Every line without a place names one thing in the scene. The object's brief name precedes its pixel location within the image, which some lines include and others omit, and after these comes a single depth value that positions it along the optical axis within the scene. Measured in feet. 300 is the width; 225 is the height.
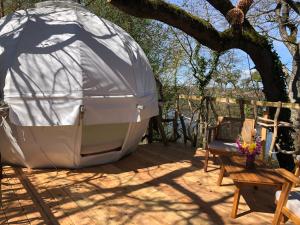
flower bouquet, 10.05
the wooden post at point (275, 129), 13.62
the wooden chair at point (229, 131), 13.92
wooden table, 9.08
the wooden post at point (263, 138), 13.95
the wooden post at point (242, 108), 15.43
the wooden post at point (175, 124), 19.62
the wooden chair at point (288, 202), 7.53
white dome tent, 12.66
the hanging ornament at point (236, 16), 12.01
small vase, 10.15
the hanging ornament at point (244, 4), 11.64
